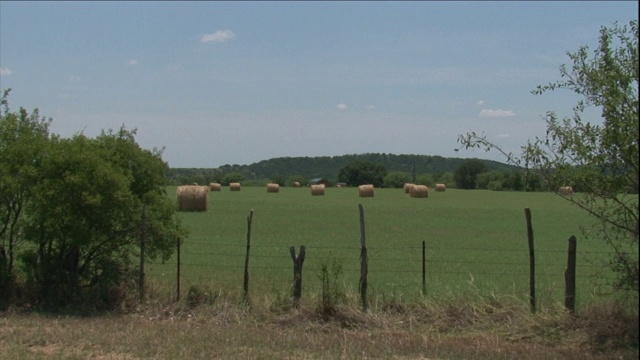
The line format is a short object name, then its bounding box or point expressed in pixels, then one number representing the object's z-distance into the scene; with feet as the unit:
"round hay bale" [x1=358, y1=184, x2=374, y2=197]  207.72
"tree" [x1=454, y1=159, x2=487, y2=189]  398.21
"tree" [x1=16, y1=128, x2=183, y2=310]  41.63
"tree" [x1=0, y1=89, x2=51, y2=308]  42.32
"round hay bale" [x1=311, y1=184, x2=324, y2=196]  215.51
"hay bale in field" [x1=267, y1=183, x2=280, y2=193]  241.22
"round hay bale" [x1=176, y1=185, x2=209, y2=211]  127.95
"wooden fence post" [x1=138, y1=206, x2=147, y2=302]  42.29
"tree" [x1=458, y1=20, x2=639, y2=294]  29.91
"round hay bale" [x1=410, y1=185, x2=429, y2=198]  203.92
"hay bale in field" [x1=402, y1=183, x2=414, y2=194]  235.11
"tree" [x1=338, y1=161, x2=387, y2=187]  425.69
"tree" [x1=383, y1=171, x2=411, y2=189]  413.90
